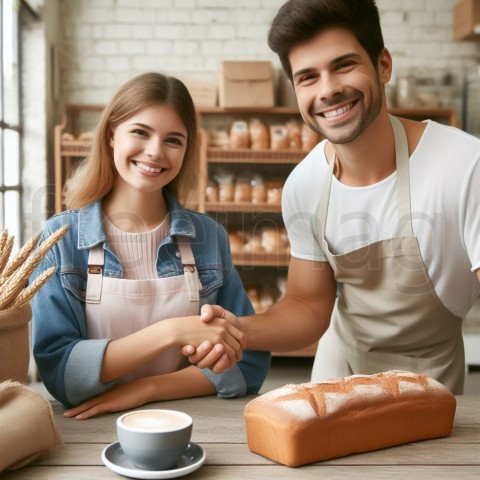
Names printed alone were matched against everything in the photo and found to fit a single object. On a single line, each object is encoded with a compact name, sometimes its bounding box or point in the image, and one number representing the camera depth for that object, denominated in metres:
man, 1.55
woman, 1.31
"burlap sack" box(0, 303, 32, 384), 1.09
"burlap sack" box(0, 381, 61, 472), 0.94
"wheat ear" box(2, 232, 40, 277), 1.12
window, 3.77
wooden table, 0.97
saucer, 0.93
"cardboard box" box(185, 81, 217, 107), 4.50
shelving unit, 4.22
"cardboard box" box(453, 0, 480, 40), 4.18
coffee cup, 0.90
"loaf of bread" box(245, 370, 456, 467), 1.02
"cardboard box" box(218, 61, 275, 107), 4.30
